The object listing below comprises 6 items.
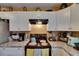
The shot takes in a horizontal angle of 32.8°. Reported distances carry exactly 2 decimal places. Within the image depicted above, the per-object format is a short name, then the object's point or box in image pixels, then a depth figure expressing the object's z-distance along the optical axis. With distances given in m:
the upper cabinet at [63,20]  1.70
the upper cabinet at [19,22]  1.88
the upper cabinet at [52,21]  1.97
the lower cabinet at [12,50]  1.48
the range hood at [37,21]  1.83
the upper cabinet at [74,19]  1.39
